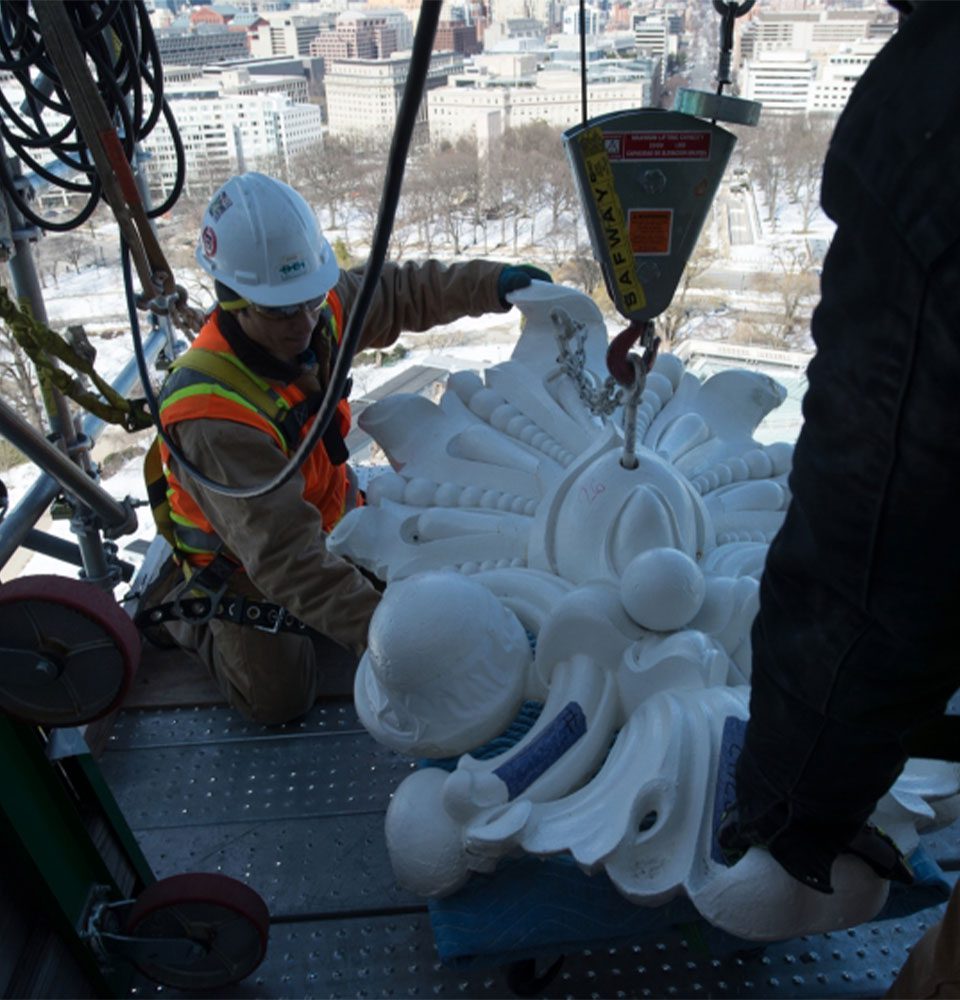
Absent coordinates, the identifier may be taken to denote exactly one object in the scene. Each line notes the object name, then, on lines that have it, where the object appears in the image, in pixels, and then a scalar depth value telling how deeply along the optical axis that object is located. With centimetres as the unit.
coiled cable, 208
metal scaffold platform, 164
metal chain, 170
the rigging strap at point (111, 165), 174
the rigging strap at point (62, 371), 207
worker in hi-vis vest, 202
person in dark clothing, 72
